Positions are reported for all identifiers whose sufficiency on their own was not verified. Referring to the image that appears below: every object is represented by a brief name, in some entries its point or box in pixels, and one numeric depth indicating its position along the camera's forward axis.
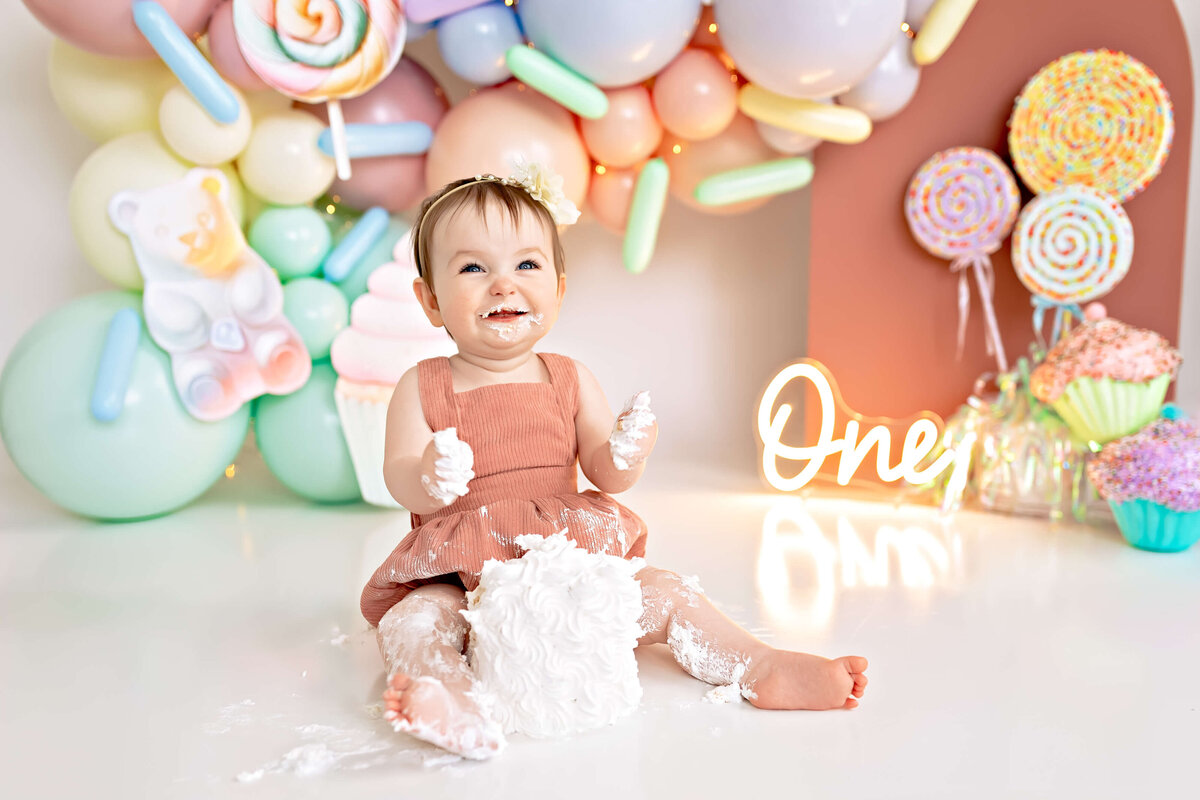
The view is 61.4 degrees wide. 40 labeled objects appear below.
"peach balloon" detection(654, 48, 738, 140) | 2.26
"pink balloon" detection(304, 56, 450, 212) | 2.37
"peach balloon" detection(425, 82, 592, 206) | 2.24
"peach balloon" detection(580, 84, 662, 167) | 2.30
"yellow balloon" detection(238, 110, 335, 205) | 2.26
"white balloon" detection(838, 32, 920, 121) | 2.28
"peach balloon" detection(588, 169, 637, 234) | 2.41
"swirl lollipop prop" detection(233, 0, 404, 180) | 2.13
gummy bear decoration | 2.21
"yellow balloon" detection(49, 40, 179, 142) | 2.25
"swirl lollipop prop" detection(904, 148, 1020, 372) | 2.30
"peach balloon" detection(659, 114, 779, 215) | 2.38
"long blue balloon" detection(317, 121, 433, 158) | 2.29
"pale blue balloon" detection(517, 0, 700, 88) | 2.12
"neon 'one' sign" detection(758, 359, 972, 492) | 2.32
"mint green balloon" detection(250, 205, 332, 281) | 2.31
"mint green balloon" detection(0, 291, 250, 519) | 2.18
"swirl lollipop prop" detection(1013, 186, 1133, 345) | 2.21
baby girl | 1.33
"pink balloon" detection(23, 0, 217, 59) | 2.04
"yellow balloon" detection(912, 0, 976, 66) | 2.21
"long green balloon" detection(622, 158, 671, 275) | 2.32
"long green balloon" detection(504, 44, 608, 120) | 2.19
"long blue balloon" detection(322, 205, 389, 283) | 2.35
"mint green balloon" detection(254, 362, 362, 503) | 2.33
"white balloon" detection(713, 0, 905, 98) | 2.07
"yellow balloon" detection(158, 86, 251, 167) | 2.17
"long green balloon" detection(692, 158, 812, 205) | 2.33
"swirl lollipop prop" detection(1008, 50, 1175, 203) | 2.21
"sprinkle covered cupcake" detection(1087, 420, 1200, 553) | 1.95
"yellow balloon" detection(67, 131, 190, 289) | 2.20
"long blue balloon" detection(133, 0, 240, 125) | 2.05
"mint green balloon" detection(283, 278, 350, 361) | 2.31
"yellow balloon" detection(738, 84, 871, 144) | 2.26
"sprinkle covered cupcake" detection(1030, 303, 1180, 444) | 2.09
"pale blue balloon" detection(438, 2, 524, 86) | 2.25
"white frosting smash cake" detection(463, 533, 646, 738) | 1.25
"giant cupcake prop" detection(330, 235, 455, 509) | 2.29
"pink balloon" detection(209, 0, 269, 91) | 2.14
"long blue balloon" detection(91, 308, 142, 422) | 2.15
